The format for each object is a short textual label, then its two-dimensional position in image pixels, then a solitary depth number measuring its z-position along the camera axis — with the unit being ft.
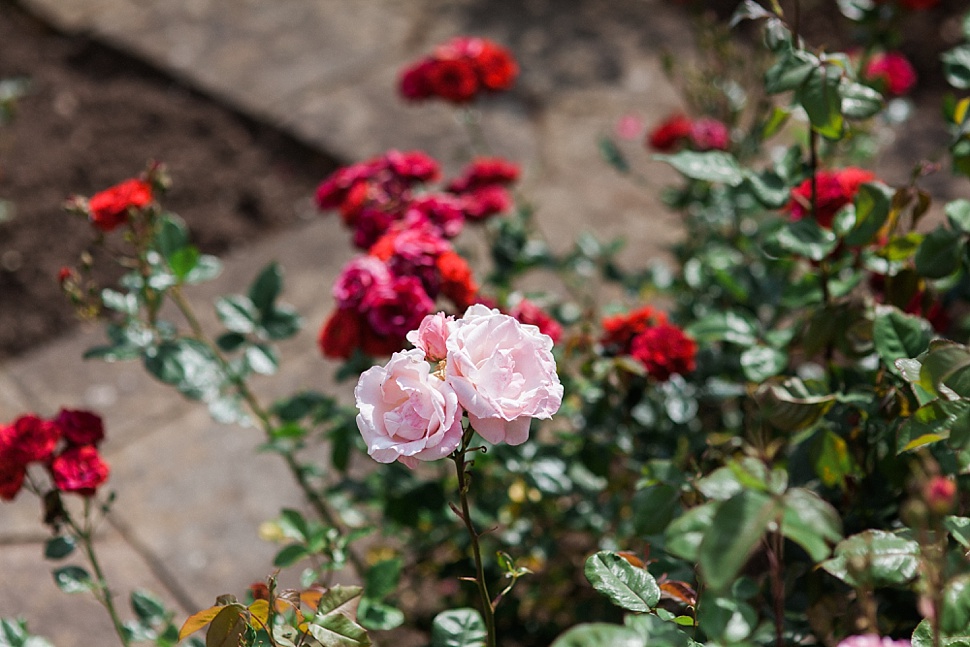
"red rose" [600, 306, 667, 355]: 4.65
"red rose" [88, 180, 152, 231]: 4.41
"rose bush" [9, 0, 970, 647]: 2.79
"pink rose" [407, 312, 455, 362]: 2.92
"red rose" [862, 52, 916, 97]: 6.43
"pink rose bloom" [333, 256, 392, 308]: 4.19
